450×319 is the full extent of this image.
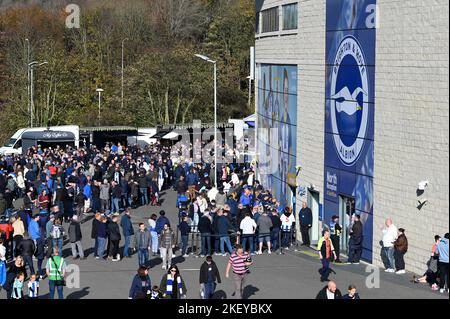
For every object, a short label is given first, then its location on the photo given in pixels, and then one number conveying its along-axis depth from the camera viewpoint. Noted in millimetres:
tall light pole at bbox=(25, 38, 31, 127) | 72456
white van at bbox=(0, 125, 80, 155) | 57750
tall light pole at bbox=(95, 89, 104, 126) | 80856
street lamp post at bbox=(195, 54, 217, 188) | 42625
